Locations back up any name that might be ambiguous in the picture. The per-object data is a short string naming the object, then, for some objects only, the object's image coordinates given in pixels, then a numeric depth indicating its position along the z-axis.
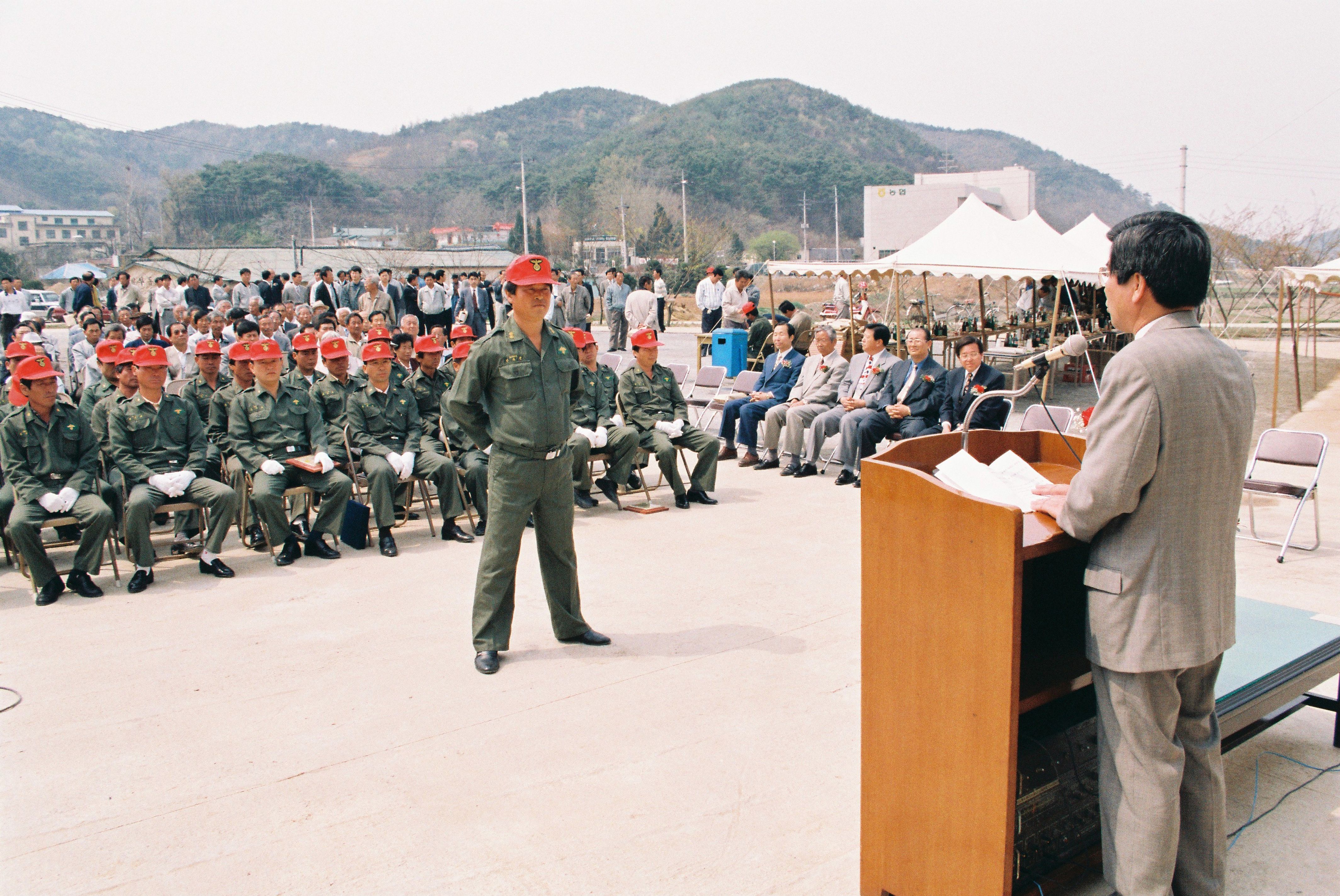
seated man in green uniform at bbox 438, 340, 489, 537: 7.57
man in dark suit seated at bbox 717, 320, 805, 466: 10.20
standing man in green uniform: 4.61
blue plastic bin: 14.56
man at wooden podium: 2.22
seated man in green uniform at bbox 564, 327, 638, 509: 8.03
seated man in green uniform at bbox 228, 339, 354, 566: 6.91
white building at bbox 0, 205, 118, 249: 108.06
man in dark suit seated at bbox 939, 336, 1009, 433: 8.27
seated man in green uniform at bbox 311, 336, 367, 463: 7.58
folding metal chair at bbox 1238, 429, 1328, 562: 6.36
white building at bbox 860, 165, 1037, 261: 87.81
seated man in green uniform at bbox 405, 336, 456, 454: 7.98
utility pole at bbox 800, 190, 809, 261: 104.88
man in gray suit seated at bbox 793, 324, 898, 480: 9.41
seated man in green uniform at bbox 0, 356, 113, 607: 6.00
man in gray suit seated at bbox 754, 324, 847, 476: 9.62
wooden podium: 2.28
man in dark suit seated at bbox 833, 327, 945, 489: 8.94
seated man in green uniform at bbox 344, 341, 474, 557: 7.18
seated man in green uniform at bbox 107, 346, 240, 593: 6.27
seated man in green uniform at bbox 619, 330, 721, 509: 8.35
